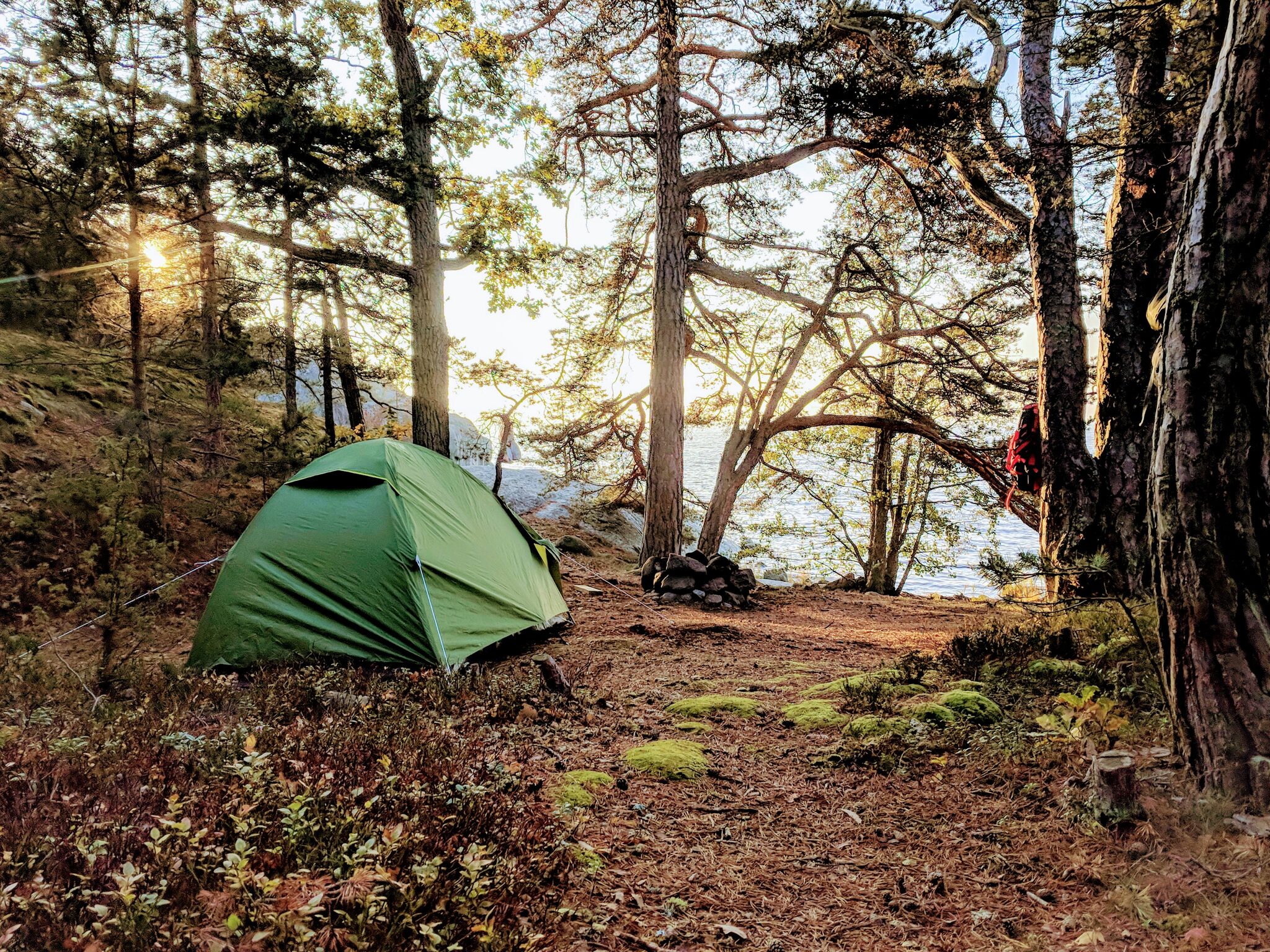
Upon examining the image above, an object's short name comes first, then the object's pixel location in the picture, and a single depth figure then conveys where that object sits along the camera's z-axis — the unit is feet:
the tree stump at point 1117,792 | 9.02
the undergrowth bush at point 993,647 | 16.90
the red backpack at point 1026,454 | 23.17
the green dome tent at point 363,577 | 19.48
